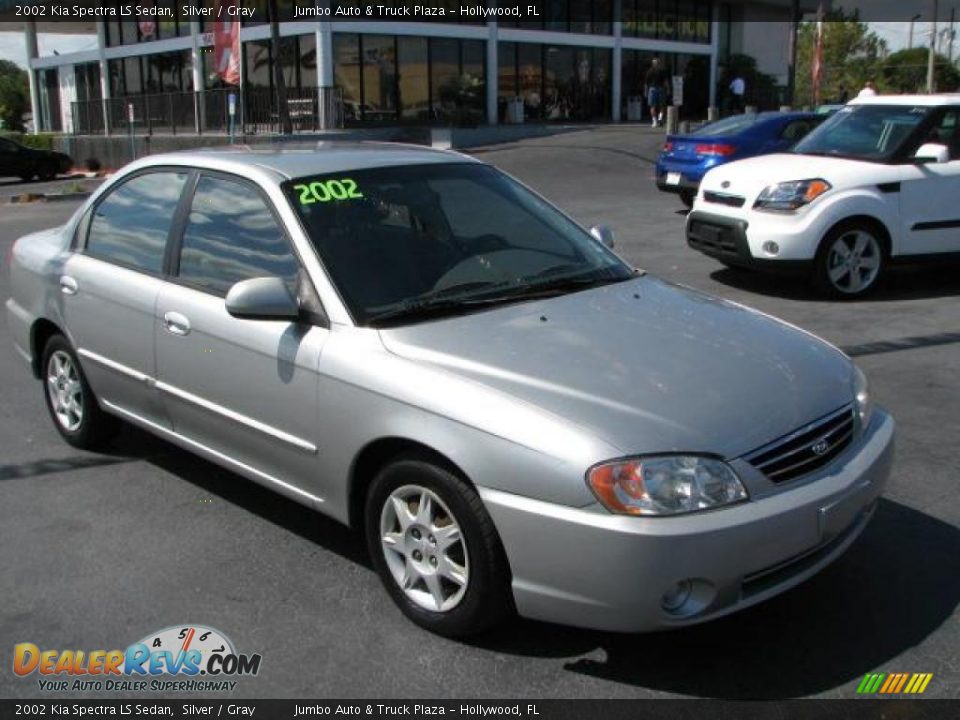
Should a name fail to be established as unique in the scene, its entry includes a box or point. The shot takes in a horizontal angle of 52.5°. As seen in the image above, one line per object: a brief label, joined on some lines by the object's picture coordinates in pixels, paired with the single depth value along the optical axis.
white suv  8.41
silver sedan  2.92
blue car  13.97
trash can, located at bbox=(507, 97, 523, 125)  32.75
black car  26.84
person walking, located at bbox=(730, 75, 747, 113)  34.53
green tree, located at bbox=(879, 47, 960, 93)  67.94
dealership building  28.70
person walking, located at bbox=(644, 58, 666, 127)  32.03
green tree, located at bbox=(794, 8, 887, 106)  60.81
